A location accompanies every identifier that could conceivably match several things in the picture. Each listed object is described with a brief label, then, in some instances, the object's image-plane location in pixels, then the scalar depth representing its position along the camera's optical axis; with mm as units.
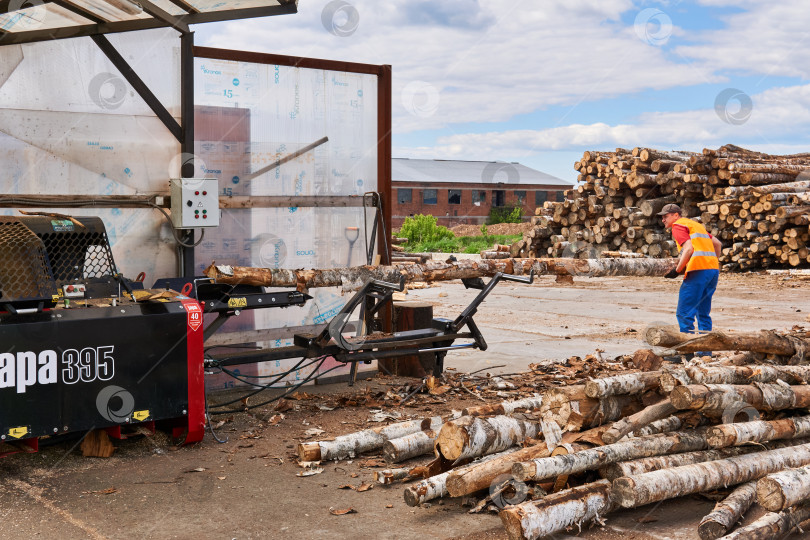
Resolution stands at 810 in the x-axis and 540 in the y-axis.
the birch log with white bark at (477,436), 5410
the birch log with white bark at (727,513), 4523
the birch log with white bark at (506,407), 6418
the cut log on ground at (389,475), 5668
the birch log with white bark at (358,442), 6160
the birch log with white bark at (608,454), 4859
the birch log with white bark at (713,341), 6516
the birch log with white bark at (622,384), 5535
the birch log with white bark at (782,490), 4500
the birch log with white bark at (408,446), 5941
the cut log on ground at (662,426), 5469
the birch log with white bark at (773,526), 4348
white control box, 7898
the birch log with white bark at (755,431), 5152
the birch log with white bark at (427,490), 5098
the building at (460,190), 52281
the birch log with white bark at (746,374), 5684
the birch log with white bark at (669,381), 5398
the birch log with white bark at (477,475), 5051
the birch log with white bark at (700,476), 4777
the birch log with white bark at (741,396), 5223
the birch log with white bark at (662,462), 5004
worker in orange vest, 10336
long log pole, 7676
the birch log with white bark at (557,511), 4496
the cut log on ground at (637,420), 5238
